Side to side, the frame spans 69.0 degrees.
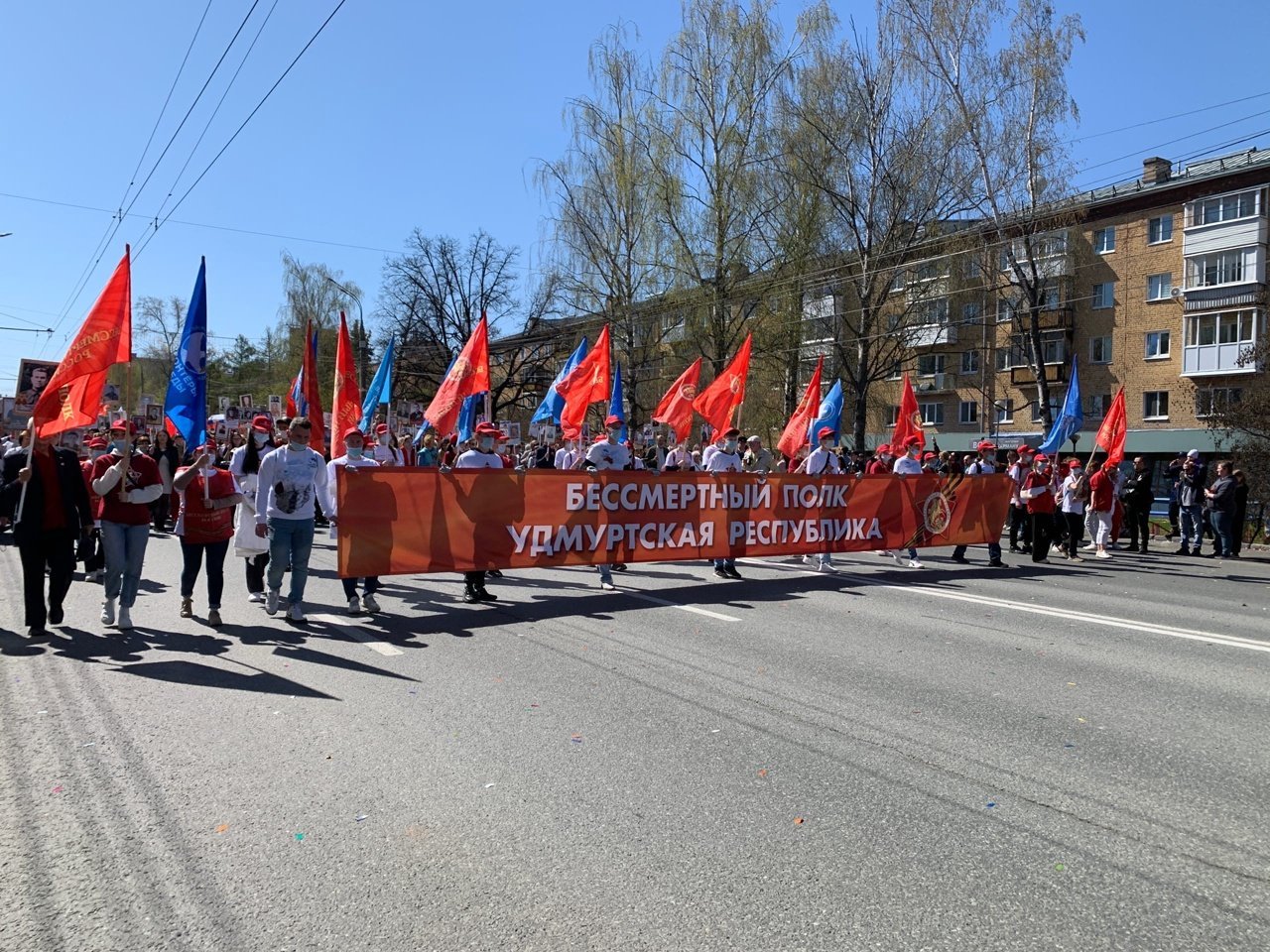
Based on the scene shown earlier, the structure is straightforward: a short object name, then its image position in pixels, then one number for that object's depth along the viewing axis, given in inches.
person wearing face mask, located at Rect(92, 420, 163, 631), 322.7
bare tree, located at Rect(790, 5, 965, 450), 1211.2
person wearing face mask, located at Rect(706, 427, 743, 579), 526.9
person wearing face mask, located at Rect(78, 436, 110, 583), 462.0
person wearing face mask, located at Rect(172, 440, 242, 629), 335.6
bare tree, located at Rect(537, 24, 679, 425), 1358.3
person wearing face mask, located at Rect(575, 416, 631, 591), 462.9
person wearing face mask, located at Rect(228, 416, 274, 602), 390.6
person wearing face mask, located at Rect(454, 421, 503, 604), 415.2
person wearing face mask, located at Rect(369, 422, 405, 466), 572.0
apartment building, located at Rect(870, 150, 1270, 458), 1606.8
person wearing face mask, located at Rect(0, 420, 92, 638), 309.6
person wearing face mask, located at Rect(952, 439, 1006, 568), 652.1
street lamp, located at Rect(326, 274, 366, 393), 2164.5
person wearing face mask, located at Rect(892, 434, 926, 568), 572.4
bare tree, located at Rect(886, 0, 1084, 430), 1171.3
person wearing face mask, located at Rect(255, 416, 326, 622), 341.7
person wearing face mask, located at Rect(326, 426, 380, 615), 372.2
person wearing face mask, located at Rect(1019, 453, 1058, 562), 616.1
